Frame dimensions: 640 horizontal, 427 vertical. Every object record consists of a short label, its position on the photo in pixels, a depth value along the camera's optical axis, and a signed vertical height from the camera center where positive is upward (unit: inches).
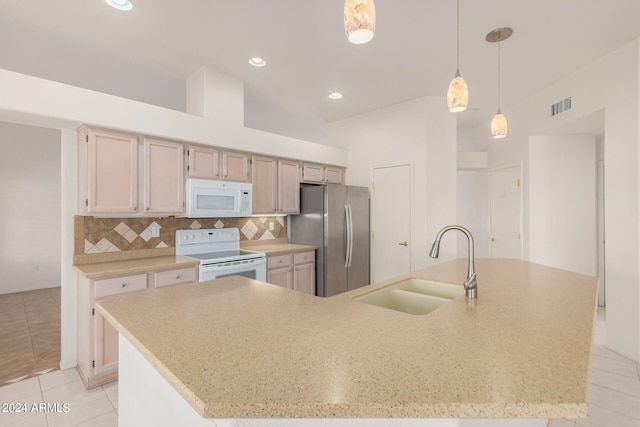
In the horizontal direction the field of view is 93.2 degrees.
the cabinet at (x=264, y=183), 146.7 +15.0
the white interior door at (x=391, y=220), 162.9 -3.7
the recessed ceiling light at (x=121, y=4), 84.8 +59.6
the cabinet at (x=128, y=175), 101.2 +14.0
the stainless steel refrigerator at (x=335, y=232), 156.4 -10.1
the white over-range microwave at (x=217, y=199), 123.2 +6.4
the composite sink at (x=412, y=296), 70.3 -20.0
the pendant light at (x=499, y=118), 100.0 +31.6
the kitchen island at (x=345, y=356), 26.2 -16.4
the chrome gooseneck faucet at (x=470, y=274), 58.2 -11.8
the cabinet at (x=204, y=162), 124.6 +21.7
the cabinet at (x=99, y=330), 92.5 -36.6
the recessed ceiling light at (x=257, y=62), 119.1 +60.9
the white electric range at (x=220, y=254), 118.0 -17.8
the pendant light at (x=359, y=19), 47.1 +30.8
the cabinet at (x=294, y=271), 141.4 -28.0
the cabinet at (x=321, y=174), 169.2 +23.4
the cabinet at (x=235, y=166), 135.2 +21.7
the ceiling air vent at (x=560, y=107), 135.6 +49.4
